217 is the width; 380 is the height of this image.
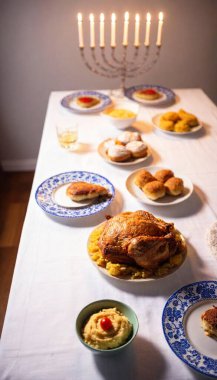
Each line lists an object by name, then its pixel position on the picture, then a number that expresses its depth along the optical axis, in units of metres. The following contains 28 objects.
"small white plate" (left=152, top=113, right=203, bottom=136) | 1.76
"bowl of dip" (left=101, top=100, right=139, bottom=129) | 1.79
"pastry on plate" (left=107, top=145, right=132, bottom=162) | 1.51
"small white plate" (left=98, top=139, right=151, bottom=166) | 1.51
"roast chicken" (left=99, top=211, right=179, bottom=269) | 0.93
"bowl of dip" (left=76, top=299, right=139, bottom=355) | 0.76
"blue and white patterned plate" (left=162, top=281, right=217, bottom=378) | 0.76
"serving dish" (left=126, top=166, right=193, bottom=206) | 1.26
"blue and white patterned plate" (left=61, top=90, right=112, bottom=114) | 2.03
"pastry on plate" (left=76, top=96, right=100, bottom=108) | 2.04
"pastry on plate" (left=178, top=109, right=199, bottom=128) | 1.81
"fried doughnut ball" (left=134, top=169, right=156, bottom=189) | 1.32
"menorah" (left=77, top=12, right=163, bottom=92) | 2.84
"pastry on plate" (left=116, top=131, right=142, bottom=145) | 1.60
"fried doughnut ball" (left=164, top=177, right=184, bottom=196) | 1.28
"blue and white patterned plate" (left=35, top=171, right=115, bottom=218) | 1.20
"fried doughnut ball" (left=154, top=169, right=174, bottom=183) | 1.34
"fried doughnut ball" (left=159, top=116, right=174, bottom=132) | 1.79
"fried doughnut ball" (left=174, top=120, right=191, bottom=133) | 1.77
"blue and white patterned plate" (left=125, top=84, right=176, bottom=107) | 2.11
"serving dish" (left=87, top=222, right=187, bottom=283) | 0.94
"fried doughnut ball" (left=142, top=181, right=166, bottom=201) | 1.26
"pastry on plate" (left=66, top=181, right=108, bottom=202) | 1.25
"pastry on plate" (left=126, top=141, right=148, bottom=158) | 1.53
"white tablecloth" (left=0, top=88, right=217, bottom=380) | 0.77
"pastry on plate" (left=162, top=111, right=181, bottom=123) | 1.85
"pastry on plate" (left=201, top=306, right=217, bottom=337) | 0.81
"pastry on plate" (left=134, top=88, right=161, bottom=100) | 2.13
